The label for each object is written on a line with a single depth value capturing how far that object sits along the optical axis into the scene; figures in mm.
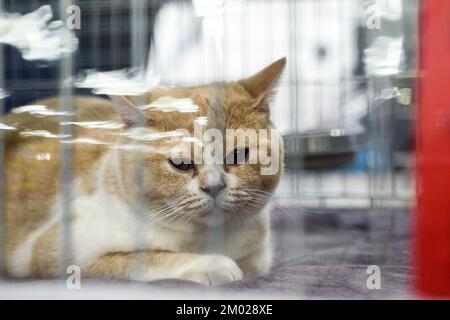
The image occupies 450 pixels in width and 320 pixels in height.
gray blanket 867
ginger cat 859
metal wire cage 878
